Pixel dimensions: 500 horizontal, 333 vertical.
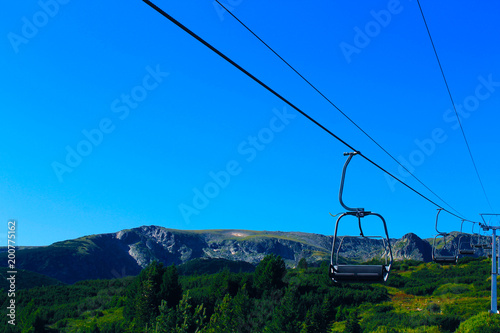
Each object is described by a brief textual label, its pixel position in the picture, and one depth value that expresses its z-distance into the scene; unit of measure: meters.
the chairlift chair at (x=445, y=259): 28.72
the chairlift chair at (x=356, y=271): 12.84
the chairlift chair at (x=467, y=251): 34.12
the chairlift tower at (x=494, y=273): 40.82
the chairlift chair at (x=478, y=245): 43.16
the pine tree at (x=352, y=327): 52.00
